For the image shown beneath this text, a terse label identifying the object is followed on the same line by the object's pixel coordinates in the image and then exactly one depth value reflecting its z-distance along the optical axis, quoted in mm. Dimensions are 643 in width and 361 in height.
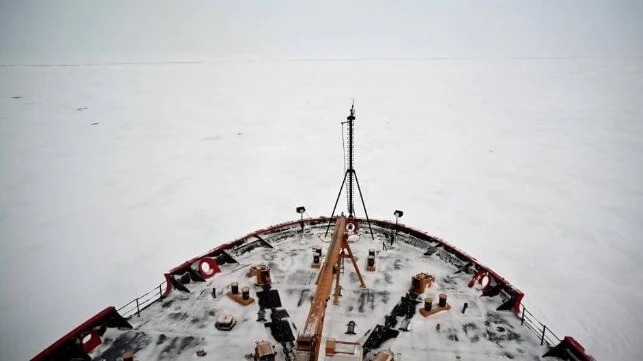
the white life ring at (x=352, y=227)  16644
